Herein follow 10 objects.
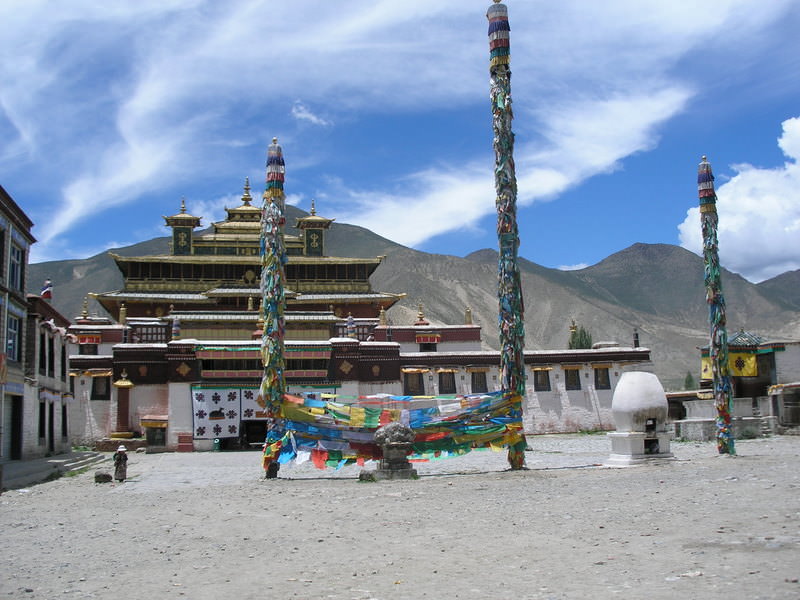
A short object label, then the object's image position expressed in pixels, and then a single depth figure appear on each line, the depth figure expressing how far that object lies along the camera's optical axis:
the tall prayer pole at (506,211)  21.22
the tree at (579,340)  61.80
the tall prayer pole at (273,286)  20.56
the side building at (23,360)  25.78
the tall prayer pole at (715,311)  22.16
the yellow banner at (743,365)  41.44
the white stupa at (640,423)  20.19
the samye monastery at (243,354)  35.41
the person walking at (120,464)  20.70
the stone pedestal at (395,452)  18.86
